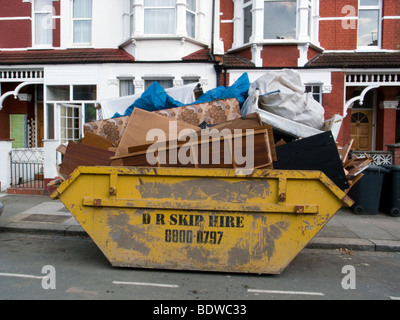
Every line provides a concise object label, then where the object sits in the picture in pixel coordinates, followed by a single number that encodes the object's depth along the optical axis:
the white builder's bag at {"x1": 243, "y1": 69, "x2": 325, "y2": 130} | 5.51
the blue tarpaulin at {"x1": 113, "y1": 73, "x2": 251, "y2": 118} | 5.78
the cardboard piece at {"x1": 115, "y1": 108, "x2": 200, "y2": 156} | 4.71
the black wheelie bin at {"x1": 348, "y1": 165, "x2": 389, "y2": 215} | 7.94
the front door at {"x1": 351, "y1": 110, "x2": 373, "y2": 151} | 12.88
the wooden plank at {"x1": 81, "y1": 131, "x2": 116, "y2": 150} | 5.18
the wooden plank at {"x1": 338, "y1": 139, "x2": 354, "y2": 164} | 4.97
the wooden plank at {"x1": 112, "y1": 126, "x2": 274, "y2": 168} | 4.25
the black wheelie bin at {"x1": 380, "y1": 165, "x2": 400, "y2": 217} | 8.05
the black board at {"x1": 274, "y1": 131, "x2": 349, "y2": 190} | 4.39
